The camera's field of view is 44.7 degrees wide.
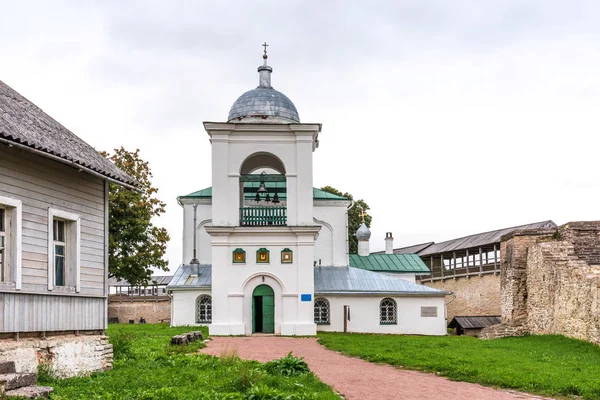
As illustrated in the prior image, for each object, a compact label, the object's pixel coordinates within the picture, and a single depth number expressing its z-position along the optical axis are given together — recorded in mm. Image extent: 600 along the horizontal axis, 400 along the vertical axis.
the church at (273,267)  27531
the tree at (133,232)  31906
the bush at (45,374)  11836
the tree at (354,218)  49562
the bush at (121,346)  15918
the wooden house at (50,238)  11523
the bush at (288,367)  12932
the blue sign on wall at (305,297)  27469
